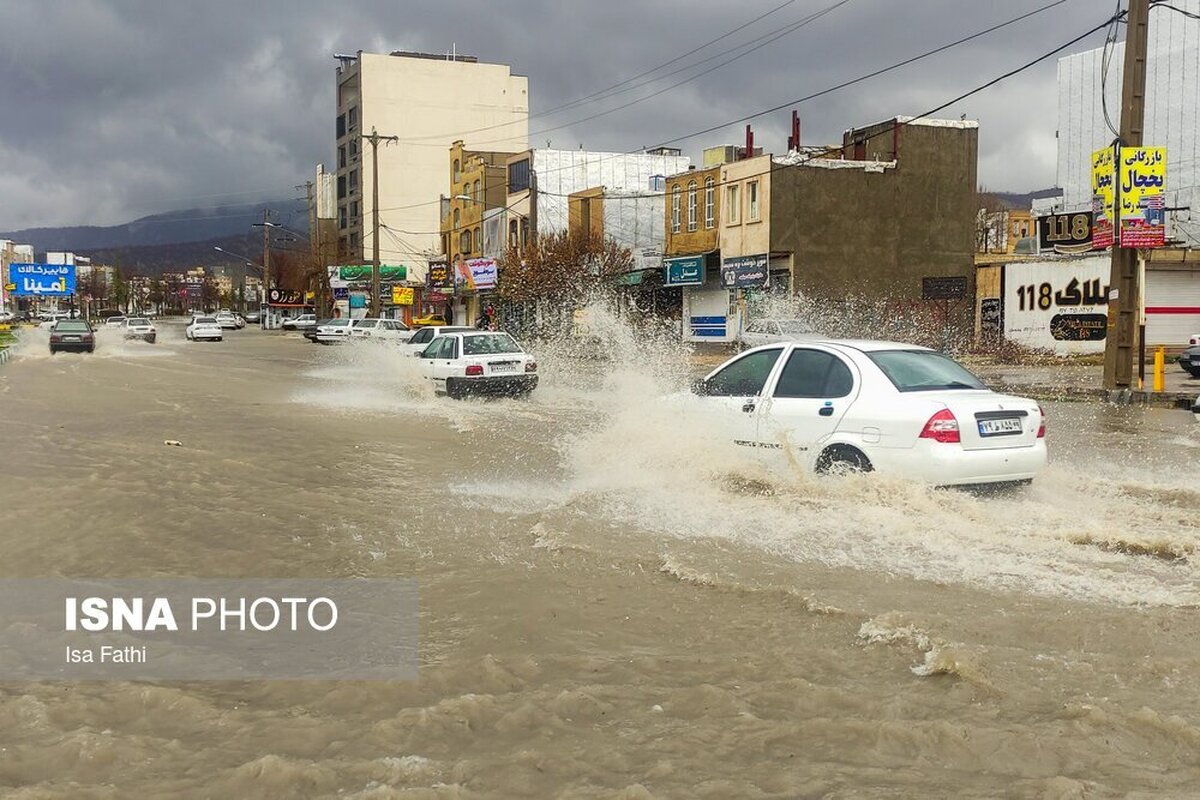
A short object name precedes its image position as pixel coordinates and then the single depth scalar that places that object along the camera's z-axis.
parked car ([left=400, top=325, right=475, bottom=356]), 27.11
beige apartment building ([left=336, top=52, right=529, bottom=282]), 94.00
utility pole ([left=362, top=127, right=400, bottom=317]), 49.65
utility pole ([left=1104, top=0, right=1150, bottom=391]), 19.34
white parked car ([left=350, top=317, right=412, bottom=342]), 47.44
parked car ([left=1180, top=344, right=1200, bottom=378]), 23.94
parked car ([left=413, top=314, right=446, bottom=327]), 60.22
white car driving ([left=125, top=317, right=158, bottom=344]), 59.84
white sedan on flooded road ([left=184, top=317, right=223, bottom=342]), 61.16
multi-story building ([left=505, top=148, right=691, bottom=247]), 57.06
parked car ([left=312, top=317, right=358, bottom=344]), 53.88
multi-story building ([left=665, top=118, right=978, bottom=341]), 40.22
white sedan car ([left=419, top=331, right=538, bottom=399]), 19.20
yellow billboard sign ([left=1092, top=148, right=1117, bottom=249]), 19.59
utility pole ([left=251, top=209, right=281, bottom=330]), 89.43
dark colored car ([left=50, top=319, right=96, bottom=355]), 43.22
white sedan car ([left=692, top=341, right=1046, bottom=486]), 7.95
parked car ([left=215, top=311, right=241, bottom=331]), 88.06
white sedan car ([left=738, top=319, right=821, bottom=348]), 31.73
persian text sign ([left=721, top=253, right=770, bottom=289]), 39.09
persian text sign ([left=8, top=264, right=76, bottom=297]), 67.00
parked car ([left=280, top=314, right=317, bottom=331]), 80.34
